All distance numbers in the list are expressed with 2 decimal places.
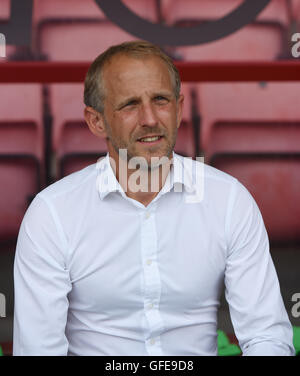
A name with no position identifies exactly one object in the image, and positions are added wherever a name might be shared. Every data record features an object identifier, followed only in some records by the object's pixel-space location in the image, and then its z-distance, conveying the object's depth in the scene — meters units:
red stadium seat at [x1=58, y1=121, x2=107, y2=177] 4.61
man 2.64
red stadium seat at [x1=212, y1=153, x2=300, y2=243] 4.71
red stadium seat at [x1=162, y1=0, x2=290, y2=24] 4.51
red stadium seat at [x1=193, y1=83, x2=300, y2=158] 4.62
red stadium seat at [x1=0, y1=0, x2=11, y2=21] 4.44
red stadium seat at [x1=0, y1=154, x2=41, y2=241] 4.64
